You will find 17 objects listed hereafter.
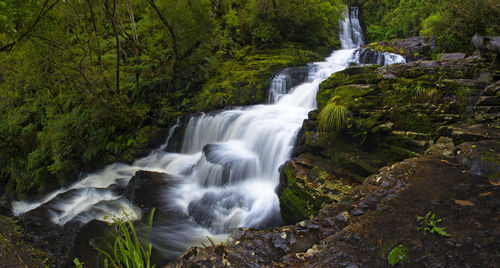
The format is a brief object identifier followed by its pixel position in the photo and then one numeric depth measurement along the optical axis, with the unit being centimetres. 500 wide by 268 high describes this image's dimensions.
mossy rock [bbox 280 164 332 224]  411
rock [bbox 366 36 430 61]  1072
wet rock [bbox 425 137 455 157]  350
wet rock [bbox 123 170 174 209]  628
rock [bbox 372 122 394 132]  469
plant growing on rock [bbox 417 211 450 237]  209
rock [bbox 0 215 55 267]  238
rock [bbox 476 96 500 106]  405
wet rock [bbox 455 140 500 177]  279
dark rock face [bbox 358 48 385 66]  1101
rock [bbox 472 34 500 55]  522
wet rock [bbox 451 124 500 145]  341
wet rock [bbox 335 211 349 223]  260
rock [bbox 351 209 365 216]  262
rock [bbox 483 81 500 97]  423
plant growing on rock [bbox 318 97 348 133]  517
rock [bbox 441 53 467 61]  725
